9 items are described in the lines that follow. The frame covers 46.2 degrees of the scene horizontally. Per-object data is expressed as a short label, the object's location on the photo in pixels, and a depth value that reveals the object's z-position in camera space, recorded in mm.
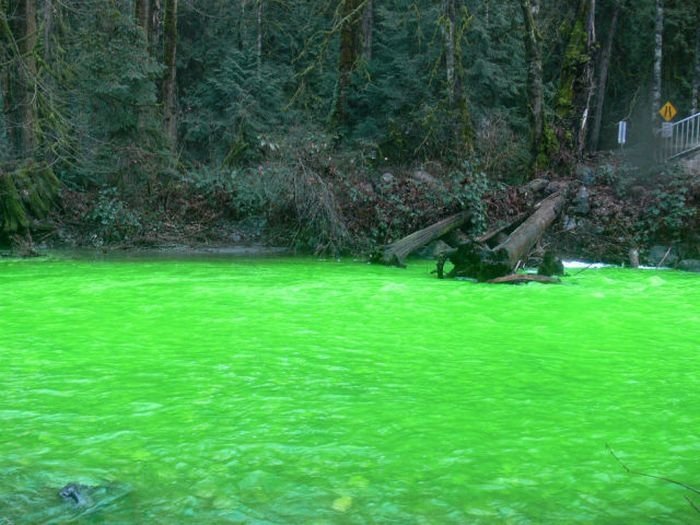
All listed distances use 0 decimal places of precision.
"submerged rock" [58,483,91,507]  2873
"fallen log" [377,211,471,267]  12148
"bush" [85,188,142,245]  14977
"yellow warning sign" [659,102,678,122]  23344
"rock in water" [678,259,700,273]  12516
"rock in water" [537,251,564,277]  10602
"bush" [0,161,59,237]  13445
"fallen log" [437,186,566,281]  9898
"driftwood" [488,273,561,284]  9617
